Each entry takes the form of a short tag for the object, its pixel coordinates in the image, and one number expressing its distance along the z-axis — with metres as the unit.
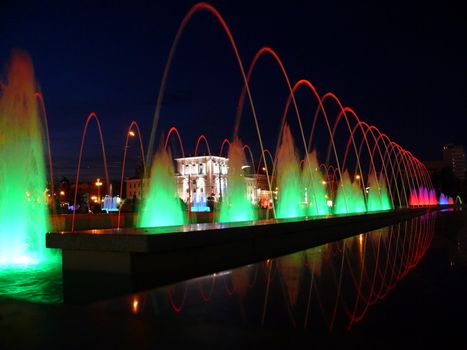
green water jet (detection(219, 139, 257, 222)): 16.58
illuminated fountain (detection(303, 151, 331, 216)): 22.46
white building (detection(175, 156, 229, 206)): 111.75
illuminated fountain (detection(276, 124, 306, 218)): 18.70
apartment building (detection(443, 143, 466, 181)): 193.04
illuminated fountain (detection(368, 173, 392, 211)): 34.31
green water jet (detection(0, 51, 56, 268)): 11.05
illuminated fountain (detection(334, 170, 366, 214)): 26.59
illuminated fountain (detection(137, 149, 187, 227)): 15.44
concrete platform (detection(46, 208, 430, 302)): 5.96
